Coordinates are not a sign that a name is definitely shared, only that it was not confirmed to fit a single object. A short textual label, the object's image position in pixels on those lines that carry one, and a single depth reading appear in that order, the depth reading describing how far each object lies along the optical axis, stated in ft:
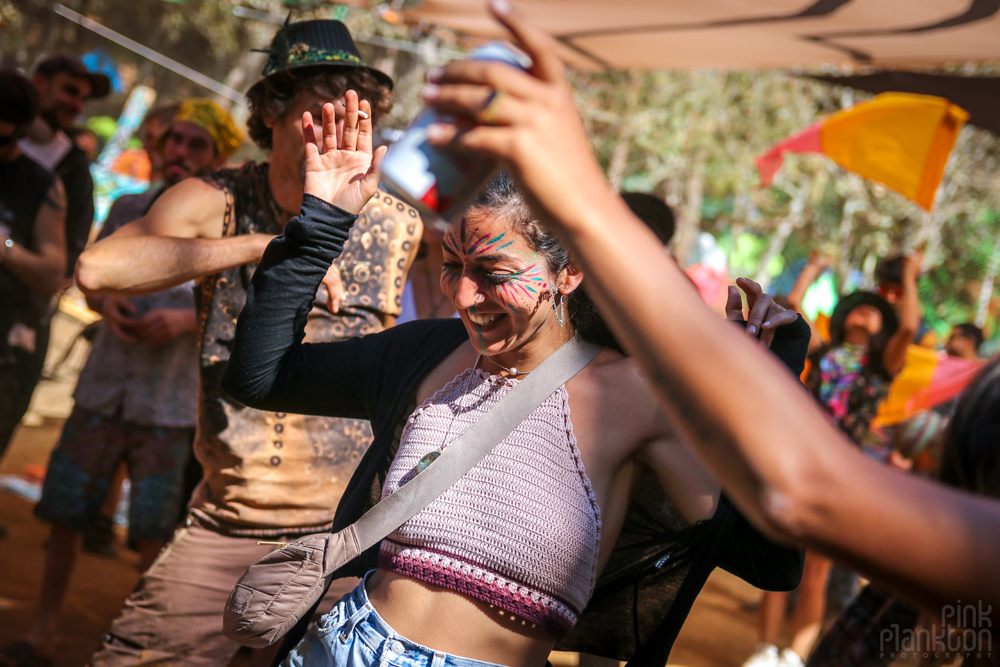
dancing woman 5.12
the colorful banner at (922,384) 19.09
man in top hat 7.72
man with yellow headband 12.17
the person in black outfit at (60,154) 13.12
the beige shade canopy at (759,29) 13.73
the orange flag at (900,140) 18.04
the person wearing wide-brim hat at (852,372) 15.03
